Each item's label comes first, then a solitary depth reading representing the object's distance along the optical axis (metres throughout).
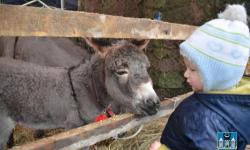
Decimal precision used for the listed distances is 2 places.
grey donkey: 2.00
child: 1.07
